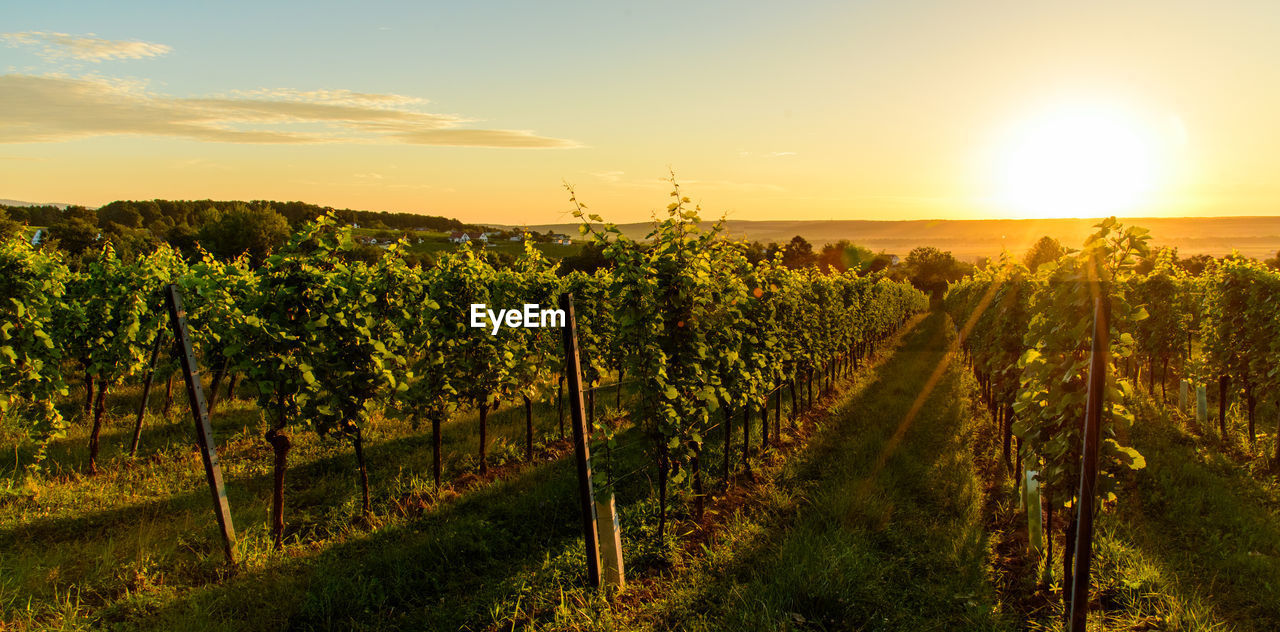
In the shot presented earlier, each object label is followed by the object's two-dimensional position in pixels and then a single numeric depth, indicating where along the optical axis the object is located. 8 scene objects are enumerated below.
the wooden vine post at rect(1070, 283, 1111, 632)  4.85
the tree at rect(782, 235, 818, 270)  87.14
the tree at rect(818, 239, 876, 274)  110.78
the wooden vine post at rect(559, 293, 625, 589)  5.85
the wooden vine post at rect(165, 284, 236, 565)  6.23
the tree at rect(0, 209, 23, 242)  40.79
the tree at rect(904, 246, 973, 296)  91.81
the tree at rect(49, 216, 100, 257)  49.75
